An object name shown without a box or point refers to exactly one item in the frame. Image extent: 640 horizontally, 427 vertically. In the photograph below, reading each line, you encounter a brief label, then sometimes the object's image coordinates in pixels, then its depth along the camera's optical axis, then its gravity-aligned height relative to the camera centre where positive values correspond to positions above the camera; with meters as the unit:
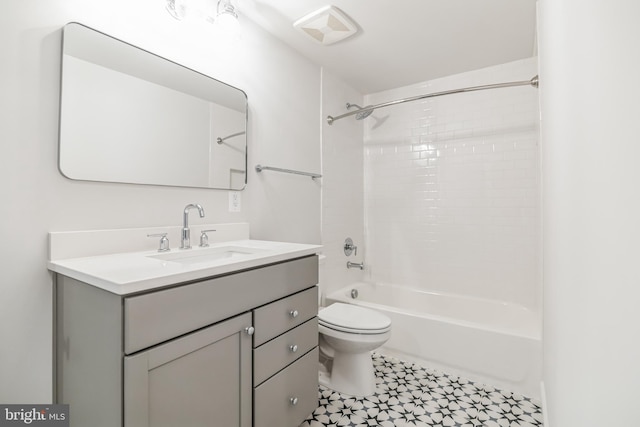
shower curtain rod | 2.01 +0.88
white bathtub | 1.85 -0.85
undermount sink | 1.36 -0.19
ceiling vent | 1.81 +1.19
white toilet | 1.76 -0.77
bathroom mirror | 1.20 +0.45
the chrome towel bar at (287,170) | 1.96 +0.30
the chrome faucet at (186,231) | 1.45 -0.08
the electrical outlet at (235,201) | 1.80 +0.08
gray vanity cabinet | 0.85 -0.46
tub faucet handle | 2.84 -0.30
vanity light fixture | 1.51 +1.02
